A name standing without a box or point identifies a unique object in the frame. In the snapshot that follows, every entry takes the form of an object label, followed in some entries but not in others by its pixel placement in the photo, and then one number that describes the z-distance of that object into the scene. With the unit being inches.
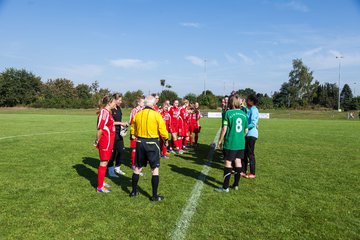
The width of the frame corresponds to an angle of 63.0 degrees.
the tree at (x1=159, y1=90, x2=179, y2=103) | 3224.9
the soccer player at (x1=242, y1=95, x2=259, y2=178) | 298.5
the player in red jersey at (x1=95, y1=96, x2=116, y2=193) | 241.6
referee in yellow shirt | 226.8
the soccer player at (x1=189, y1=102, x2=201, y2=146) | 526.9
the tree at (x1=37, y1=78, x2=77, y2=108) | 3006.9
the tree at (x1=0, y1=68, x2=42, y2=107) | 3203.7
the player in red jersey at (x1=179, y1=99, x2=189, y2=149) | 452.8
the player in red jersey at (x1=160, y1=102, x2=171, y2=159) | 414.3
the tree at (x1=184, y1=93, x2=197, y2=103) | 3237.2
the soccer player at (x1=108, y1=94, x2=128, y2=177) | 301.9
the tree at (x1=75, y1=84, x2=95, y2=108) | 3645.2
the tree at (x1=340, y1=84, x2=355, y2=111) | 4455.2
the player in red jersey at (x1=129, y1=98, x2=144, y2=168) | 320.2
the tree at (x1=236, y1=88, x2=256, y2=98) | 5167.8
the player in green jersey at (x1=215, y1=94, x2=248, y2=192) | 250.2
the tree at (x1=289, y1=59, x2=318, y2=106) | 3388.8
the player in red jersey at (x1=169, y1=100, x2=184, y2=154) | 438.3
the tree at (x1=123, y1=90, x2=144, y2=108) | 3137.8
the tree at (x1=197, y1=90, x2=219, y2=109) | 3075.8
